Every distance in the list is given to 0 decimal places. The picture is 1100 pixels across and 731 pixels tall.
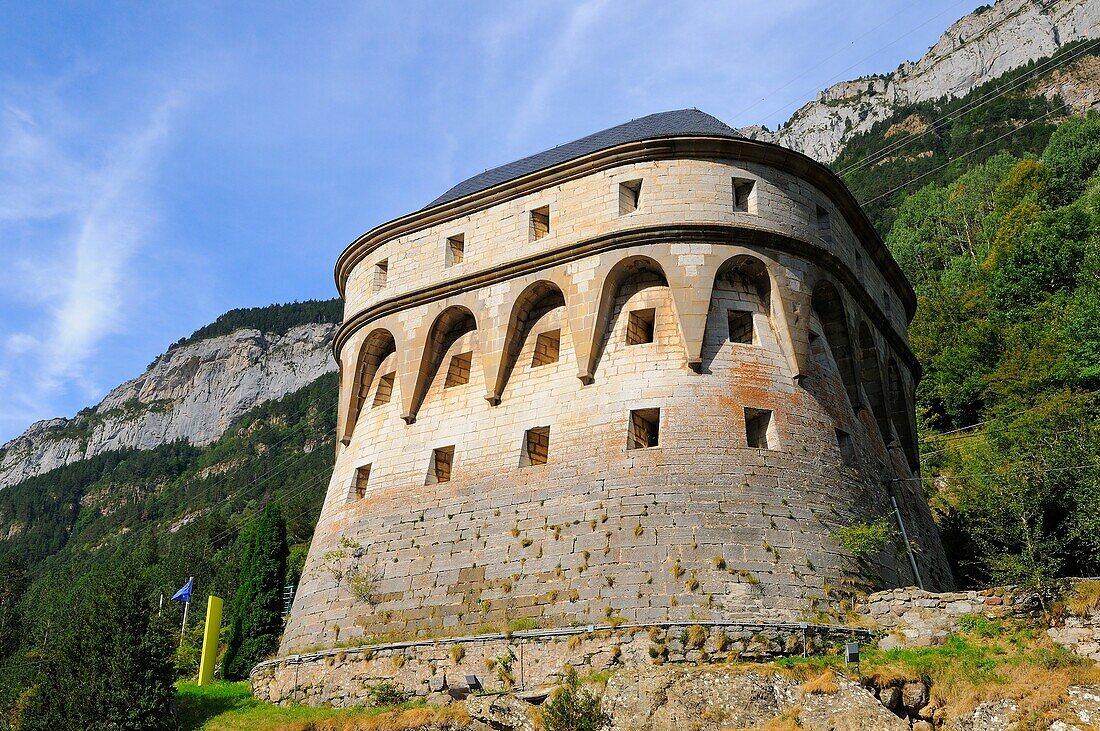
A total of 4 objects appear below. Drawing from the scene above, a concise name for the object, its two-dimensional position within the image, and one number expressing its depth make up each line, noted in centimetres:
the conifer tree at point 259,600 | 3356
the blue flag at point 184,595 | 3791
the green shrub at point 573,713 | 1602
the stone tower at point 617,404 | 2064
